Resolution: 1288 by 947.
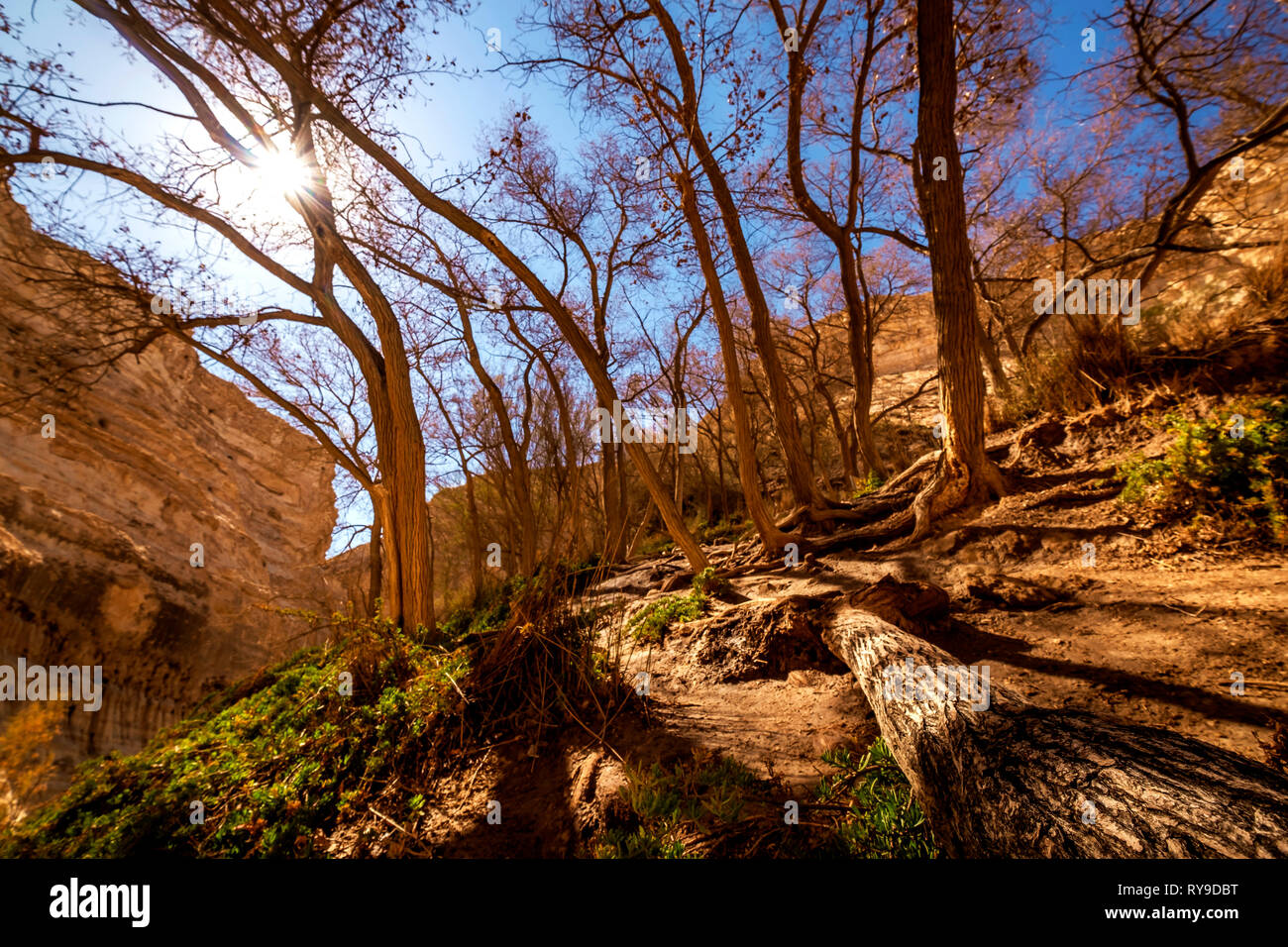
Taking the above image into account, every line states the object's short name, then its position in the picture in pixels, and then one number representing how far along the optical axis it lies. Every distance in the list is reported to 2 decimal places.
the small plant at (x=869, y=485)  9.56
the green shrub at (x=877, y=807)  1.68
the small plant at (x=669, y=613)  4.71
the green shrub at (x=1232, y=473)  3.22
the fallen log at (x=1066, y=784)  1.06
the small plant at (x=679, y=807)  1.91
